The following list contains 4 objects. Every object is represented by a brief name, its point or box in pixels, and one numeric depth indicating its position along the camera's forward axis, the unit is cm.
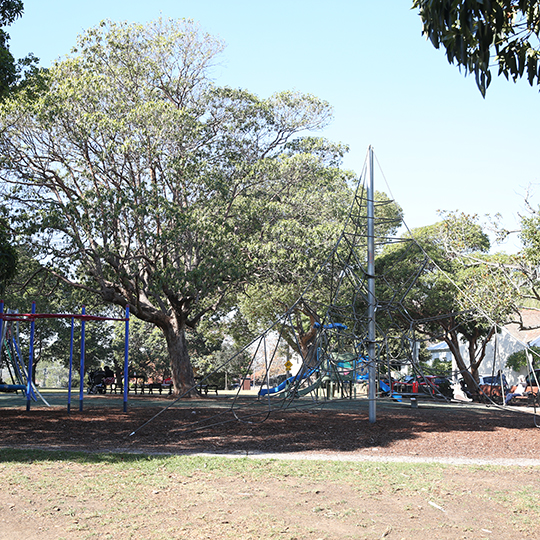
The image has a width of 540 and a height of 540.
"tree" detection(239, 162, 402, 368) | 1762
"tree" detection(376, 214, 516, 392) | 1783
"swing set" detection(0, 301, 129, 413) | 1305
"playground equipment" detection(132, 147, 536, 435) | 1102
